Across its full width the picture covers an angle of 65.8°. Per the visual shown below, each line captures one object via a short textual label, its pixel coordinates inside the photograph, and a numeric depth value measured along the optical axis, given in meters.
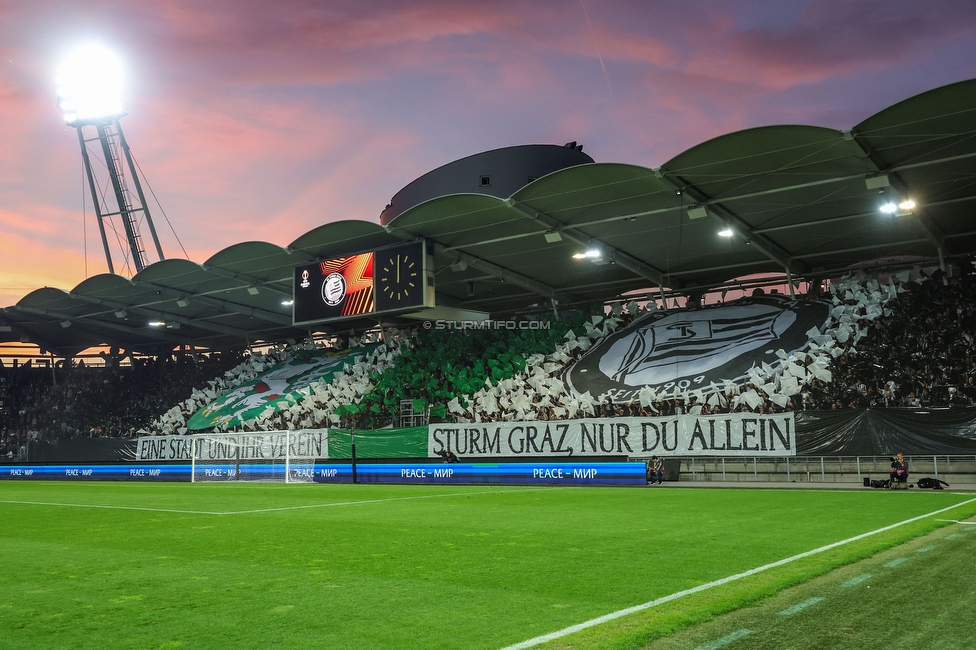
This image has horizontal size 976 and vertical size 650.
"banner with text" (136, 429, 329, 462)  33.44
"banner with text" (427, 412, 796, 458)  25.22
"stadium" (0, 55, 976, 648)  5.89
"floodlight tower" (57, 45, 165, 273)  46.19
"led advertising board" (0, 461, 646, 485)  25.68
